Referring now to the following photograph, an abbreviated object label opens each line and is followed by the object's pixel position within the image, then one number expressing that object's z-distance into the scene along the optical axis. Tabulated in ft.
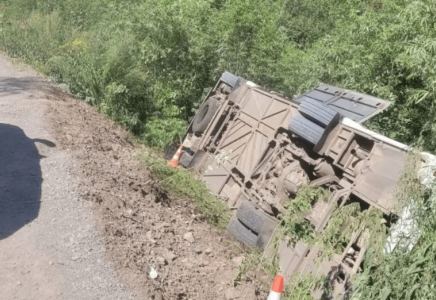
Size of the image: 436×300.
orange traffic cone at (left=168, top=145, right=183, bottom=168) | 30.48
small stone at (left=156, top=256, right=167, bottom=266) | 17.54
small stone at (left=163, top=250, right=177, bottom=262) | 18.10
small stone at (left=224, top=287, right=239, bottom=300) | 17.40
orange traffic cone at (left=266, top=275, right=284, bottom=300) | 14.69
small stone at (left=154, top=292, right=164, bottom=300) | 15.45
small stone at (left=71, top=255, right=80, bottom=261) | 15.82
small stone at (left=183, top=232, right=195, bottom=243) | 20.16
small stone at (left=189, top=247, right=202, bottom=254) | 19.58
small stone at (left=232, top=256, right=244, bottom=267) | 19.87
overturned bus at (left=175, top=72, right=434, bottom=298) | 18.35
